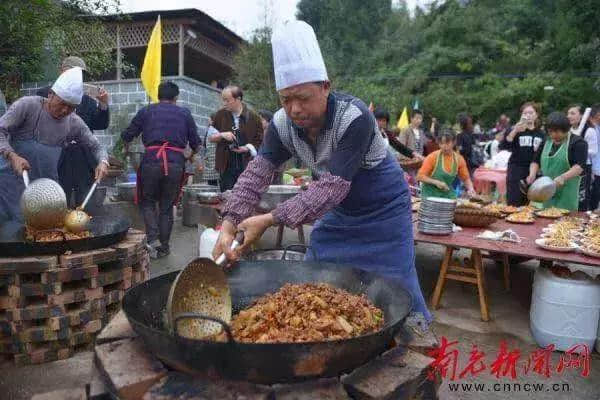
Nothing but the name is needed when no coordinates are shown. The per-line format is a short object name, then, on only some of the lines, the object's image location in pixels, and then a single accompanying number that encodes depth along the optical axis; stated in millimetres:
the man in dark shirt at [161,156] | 5129
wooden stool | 4129
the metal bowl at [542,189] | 5219
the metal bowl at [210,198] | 5086
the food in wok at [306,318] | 1497
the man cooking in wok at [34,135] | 3244
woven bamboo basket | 4422
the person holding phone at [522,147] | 6312
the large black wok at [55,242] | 2645
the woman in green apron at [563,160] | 5395
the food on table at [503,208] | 5266
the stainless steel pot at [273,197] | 4530
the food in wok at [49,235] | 2797
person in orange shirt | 5797
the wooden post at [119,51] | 11000
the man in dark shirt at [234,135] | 5941
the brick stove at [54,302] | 2656
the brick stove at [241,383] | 1265
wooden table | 3477
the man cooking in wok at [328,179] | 1796
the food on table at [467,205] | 4622
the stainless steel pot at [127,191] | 6273
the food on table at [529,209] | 5331
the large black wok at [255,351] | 1227
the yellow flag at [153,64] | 6539
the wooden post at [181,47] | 11203
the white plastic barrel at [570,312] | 3465
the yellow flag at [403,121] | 11836
